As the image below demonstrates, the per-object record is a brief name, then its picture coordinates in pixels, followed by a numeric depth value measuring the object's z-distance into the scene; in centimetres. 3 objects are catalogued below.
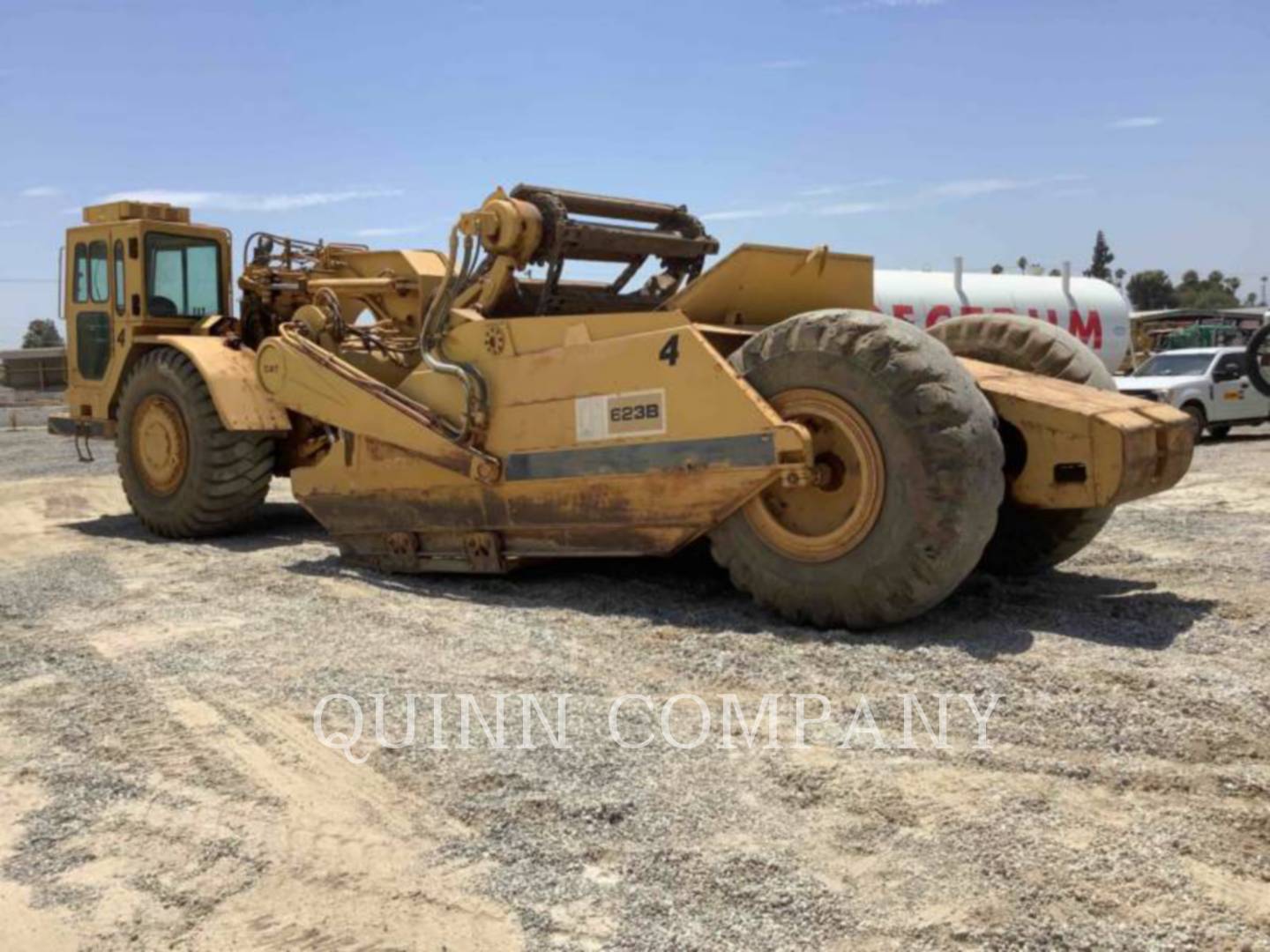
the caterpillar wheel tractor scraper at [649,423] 538
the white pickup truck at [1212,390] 1945
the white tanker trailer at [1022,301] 2170
